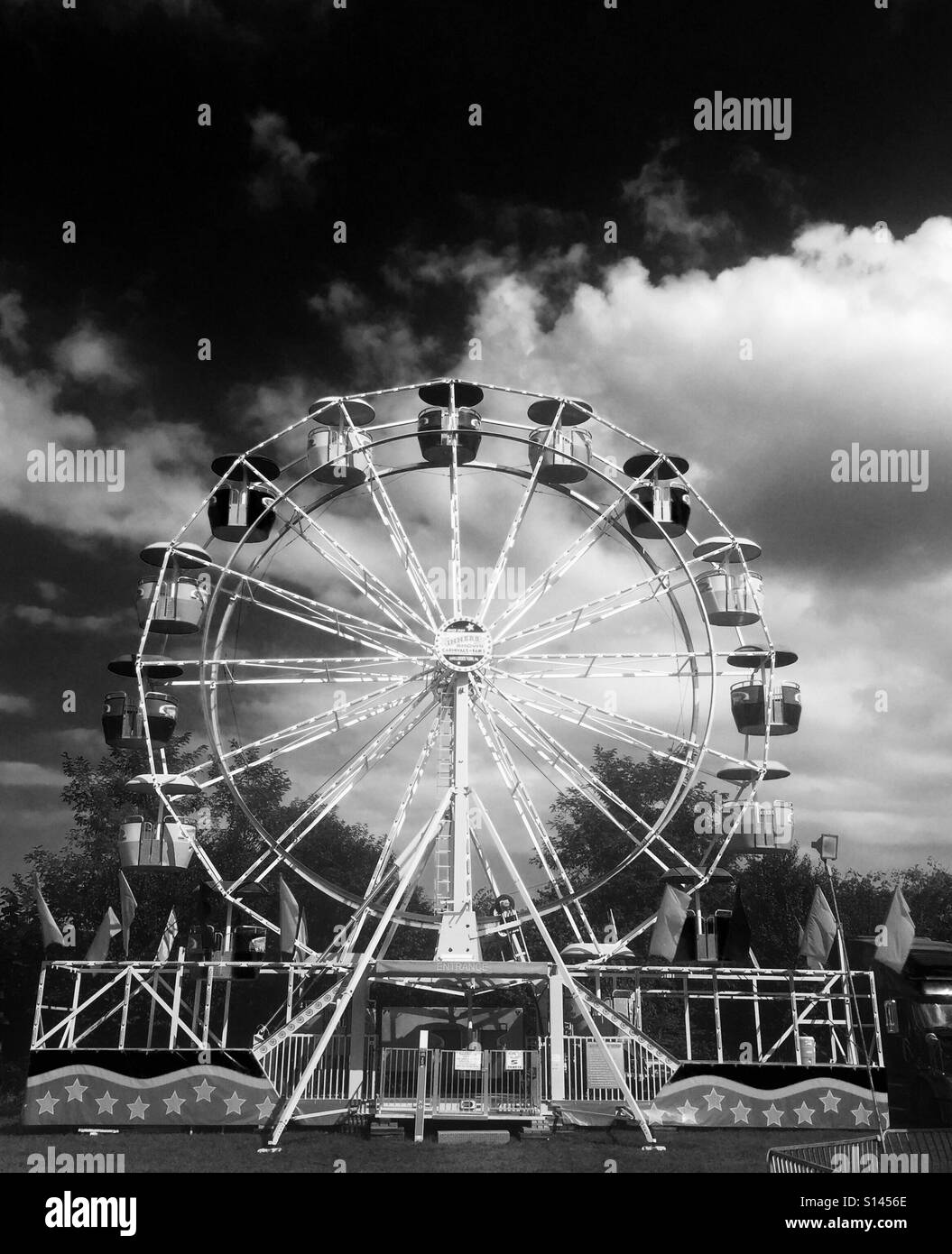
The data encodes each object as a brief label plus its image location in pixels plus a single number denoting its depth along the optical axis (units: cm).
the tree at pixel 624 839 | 4606
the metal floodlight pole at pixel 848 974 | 1750
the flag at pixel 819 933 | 2008
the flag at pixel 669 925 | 1956
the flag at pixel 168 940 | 2073
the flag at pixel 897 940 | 1617
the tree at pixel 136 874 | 4184
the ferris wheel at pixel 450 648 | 2012
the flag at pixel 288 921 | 2002
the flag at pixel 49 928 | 2078
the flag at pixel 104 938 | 2022
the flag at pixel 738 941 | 1975
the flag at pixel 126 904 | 2069
